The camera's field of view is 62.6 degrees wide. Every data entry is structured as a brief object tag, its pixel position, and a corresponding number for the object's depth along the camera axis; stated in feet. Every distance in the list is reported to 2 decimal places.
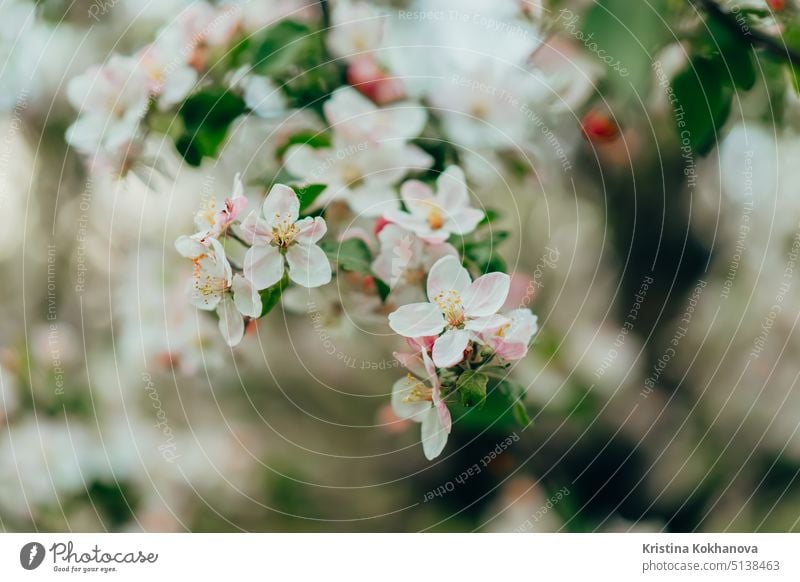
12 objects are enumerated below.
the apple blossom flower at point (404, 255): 1.49
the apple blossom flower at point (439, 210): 1.50
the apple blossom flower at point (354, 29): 1.57
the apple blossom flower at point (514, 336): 1.48
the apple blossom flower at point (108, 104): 1.61
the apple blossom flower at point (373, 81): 1.54
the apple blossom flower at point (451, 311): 1.45
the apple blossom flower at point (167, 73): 1.59
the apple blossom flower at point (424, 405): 1.55
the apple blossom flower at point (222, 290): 1.43
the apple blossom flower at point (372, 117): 1.55
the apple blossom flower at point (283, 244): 1.41
